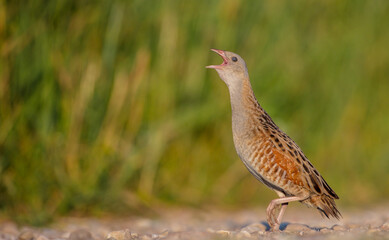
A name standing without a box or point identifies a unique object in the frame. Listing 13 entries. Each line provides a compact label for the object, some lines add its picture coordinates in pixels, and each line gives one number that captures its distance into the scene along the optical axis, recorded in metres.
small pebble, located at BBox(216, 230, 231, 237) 9.78
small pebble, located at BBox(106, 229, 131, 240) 9.64
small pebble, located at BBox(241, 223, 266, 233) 10.51
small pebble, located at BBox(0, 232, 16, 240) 11.05
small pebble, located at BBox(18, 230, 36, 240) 10.75
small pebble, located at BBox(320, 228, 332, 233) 9.71
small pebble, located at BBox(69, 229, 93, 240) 10.31
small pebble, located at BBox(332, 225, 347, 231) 9.95
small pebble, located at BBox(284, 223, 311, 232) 10.50
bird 10.43
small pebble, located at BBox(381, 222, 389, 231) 9.64
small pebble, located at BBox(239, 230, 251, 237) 9.31
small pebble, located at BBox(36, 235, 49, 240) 10.49
